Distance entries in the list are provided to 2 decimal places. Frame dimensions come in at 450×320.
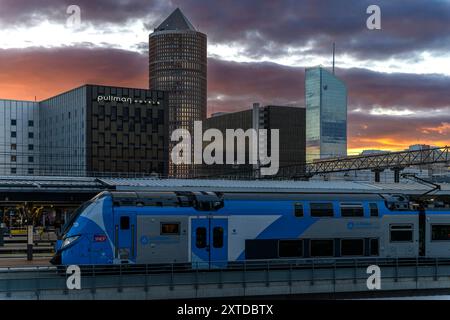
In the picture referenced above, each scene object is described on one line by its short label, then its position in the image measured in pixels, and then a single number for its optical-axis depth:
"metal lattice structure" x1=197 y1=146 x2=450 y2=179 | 77.94
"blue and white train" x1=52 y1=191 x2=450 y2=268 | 28.00
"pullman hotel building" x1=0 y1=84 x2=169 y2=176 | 127.19
